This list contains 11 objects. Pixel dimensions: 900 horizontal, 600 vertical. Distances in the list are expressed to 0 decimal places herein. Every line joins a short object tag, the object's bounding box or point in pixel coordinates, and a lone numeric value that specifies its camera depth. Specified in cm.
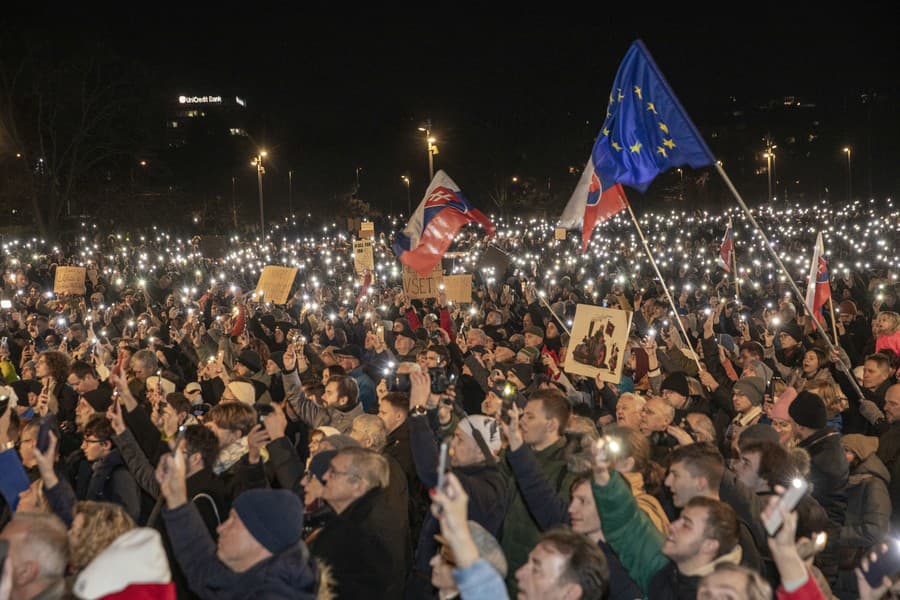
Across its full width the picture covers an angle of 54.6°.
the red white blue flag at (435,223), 1228
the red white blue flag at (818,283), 998
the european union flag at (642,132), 780
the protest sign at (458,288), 1519
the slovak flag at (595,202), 942
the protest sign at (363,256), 1862
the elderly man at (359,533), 420
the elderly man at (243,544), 357
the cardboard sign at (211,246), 2550
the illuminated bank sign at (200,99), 15849
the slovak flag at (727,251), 1659
